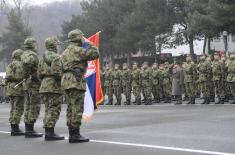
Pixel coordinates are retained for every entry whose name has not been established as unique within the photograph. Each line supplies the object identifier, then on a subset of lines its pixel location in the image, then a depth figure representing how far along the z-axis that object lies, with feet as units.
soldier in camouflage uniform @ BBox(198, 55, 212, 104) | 71.51
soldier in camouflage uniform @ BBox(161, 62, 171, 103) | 82.58
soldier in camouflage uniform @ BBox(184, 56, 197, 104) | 73.46
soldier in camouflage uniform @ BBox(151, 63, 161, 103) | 83.05
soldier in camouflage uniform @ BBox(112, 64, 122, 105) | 87.51
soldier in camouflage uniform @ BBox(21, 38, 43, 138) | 38.50
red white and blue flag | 39.06
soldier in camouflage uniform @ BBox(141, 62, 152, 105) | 82.53
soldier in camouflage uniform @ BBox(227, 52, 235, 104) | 67.62
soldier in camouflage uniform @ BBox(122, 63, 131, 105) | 86.17
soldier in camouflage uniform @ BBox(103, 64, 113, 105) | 89.20
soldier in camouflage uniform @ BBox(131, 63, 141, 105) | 83.92
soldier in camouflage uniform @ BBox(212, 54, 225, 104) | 70.49
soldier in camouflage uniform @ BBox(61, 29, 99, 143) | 34.24
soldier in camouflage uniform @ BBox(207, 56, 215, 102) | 72.15
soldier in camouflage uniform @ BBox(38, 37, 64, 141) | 36.06
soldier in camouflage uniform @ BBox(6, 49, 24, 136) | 41.06
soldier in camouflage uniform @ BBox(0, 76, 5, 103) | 126.78
